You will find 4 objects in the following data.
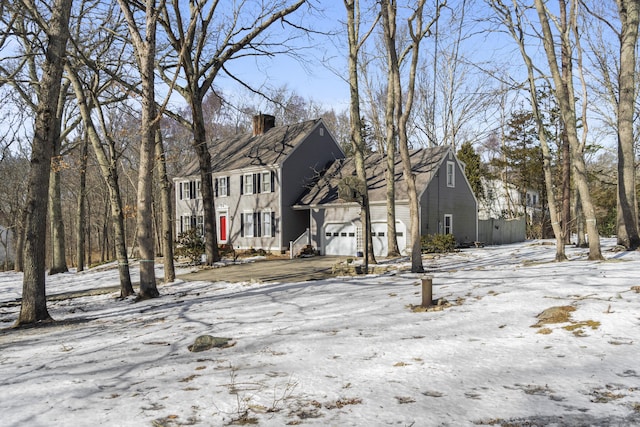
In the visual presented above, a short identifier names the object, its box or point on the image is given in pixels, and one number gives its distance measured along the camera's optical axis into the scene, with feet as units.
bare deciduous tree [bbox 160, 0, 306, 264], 54.13
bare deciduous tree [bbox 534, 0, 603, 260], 41.01
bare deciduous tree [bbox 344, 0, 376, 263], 57.62
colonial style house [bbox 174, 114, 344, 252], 88.69
